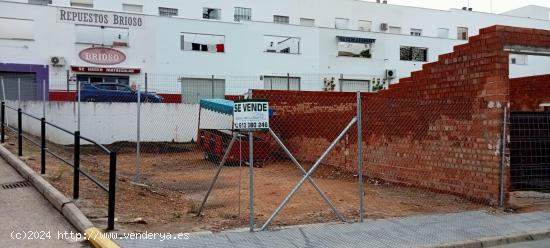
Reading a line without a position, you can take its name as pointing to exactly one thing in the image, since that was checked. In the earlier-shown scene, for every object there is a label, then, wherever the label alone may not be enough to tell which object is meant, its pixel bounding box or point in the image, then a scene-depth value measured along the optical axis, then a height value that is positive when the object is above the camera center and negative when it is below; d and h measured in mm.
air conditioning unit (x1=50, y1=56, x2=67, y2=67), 30297 +3101
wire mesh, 9148 -1161
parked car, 23641 +940
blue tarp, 16844 +309
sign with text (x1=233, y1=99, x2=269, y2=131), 7277 +8
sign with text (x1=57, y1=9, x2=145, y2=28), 30984 +5865
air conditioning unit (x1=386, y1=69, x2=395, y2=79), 39625 +3221
